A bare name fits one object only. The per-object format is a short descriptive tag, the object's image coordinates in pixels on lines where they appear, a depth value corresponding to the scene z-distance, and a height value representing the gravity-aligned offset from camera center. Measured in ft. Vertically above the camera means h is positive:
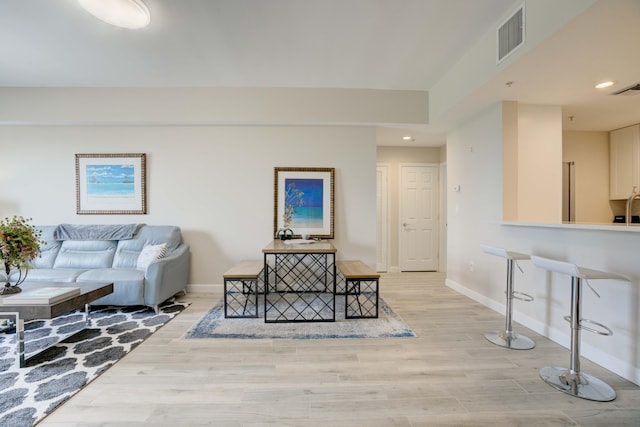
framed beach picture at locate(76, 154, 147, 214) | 13.14 +1.33
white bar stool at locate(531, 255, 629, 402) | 5.84 -3.64
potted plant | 7.50 -0.94
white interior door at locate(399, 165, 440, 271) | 17.61 -0.51
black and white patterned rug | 5.60 -3.76
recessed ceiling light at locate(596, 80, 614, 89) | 8.98 +4.04
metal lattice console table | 10.96 -3.35
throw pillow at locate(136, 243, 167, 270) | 11.28 -1.76
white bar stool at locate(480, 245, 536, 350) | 7.98 -3.72
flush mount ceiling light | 6.59 +4.89
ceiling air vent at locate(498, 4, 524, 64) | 7.39 +4.81
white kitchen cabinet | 13.69 +2.37
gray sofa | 10.31 -2.11
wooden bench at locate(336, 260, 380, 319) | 9.64 -3.67
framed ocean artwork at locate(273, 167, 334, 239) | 13.28 +0.60
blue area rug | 8.62 -3.81
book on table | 6.95 -2.14
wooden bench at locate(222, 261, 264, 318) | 9.66 -3.62
